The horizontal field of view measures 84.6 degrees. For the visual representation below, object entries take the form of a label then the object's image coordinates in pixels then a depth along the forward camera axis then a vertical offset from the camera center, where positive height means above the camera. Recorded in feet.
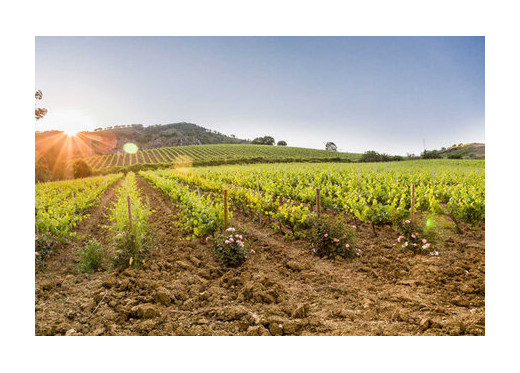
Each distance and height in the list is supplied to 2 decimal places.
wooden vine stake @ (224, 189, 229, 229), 15.34 -1.46
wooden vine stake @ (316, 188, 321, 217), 16.59 -1.00
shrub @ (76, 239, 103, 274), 13.21 -3.41
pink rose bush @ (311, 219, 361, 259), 14.70 -2.91
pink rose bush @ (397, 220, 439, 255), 14.85 -2.89
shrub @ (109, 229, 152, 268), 13.30 -3.04
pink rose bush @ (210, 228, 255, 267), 13.73 -3.17
